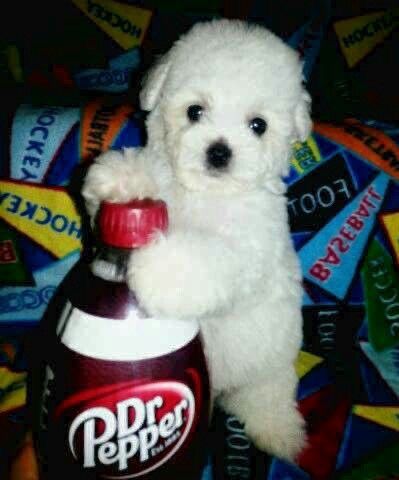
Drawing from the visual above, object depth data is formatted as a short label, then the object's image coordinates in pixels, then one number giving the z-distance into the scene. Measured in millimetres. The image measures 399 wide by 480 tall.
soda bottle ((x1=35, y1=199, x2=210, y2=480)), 191
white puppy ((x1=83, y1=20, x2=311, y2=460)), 247
